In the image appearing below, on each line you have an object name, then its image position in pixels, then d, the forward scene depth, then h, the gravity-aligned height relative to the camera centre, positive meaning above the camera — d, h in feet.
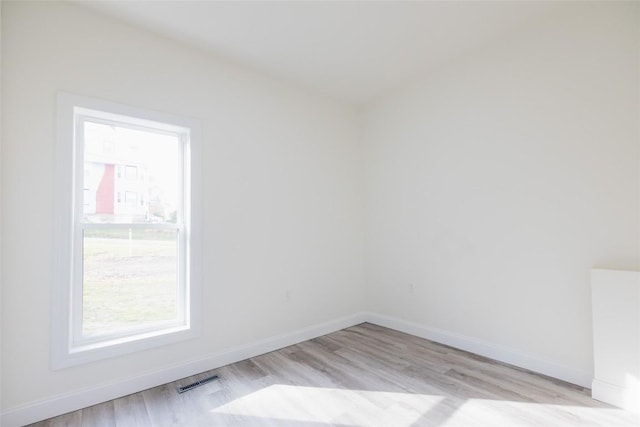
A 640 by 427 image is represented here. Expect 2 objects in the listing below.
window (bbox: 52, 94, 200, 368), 7.12 -0.13
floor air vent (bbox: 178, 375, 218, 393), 7.82 -4.17
